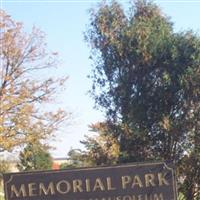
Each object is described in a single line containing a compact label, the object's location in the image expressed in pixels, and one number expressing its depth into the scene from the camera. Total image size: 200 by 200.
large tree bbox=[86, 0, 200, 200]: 19.45
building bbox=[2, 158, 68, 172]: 27.61
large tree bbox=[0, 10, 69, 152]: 22.98
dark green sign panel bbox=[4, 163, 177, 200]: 8.29
